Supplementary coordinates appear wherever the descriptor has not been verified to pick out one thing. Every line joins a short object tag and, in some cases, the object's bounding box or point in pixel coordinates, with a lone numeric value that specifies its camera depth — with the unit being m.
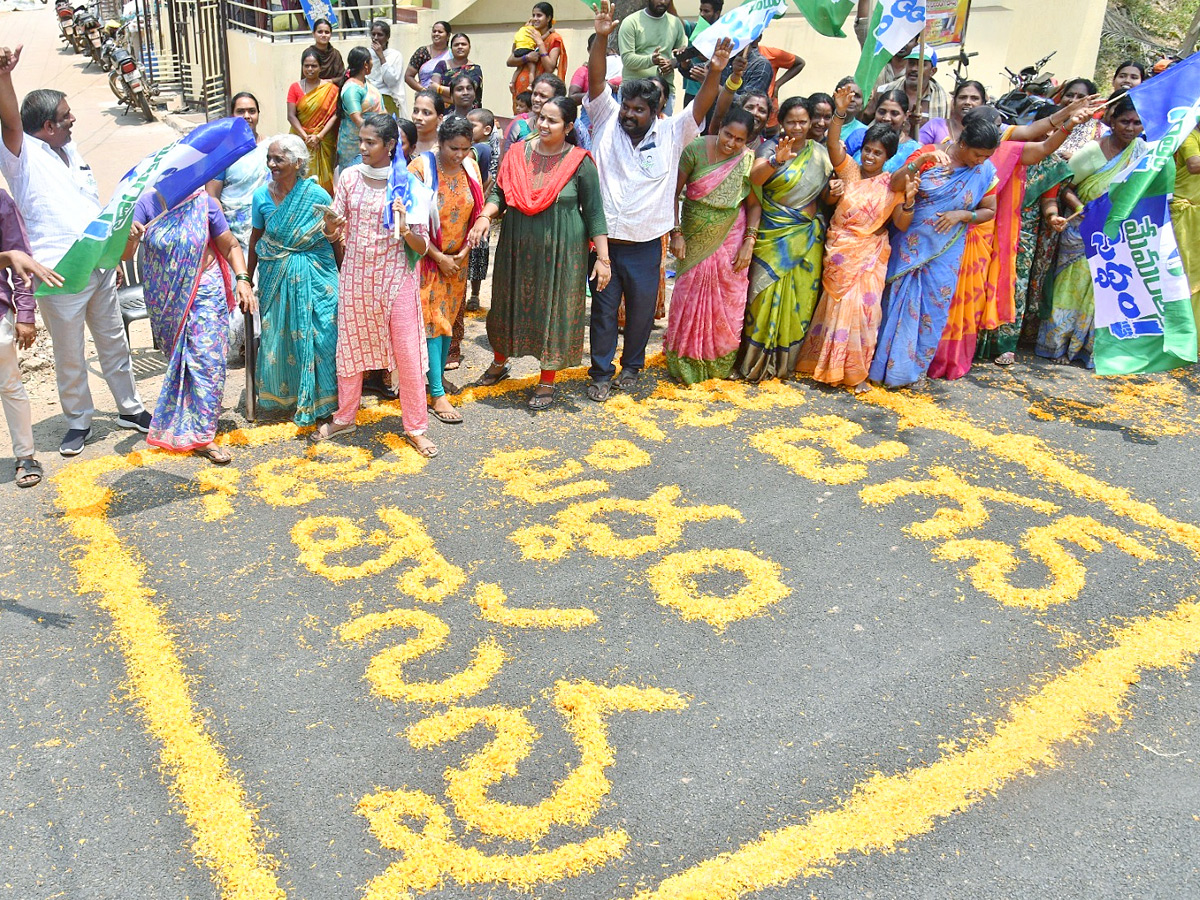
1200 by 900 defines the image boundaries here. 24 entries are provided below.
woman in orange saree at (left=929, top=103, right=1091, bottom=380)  6.39
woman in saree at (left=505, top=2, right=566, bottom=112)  8.60
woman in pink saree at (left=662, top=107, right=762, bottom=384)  5.80
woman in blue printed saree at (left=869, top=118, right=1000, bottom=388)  6.09
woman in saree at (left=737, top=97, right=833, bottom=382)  5.89
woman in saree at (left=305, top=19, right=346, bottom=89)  8.01
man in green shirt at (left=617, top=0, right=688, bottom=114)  7.41
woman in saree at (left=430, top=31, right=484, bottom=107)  8.49
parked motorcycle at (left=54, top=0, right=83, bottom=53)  21.38
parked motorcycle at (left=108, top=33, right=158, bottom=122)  14.16
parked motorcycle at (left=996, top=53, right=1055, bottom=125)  7.49
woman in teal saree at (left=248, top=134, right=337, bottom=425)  5.07
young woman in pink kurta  4.93
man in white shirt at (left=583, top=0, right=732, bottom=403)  5.57
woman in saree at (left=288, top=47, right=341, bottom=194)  7.73
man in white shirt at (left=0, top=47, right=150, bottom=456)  4.57
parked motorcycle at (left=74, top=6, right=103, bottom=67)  19.05
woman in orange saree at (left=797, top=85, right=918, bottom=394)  6.00
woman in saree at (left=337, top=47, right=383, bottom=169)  7.57
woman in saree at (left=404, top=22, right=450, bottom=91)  9.02
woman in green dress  5.48
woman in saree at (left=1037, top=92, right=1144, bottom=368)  6.32
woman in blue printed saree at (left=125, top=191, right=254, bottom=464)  4.89
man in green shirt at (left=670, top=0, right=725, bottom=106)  6.91
